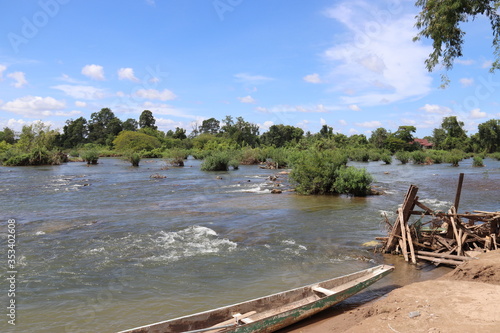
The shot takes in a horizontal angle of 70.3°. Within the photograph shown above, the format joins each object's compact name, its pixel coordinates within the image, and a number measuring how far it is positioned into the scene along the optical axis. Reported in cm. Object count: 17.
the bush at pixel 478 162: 5038
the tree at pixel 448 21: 1266
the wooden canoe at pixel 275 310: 532
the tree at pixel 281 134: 9644
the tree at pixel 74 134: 10600
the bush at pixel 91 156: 5431
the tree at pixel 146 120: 12281
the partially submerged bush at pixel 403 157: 6181
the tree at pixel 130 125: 11469
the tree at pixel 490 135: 7825
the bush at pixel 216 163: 4238
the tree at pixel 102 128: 10675
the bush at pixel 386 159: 6022
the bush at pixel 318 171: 2223
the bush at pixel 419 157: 5966
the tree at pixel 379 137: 8912
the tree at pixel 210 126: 13262
